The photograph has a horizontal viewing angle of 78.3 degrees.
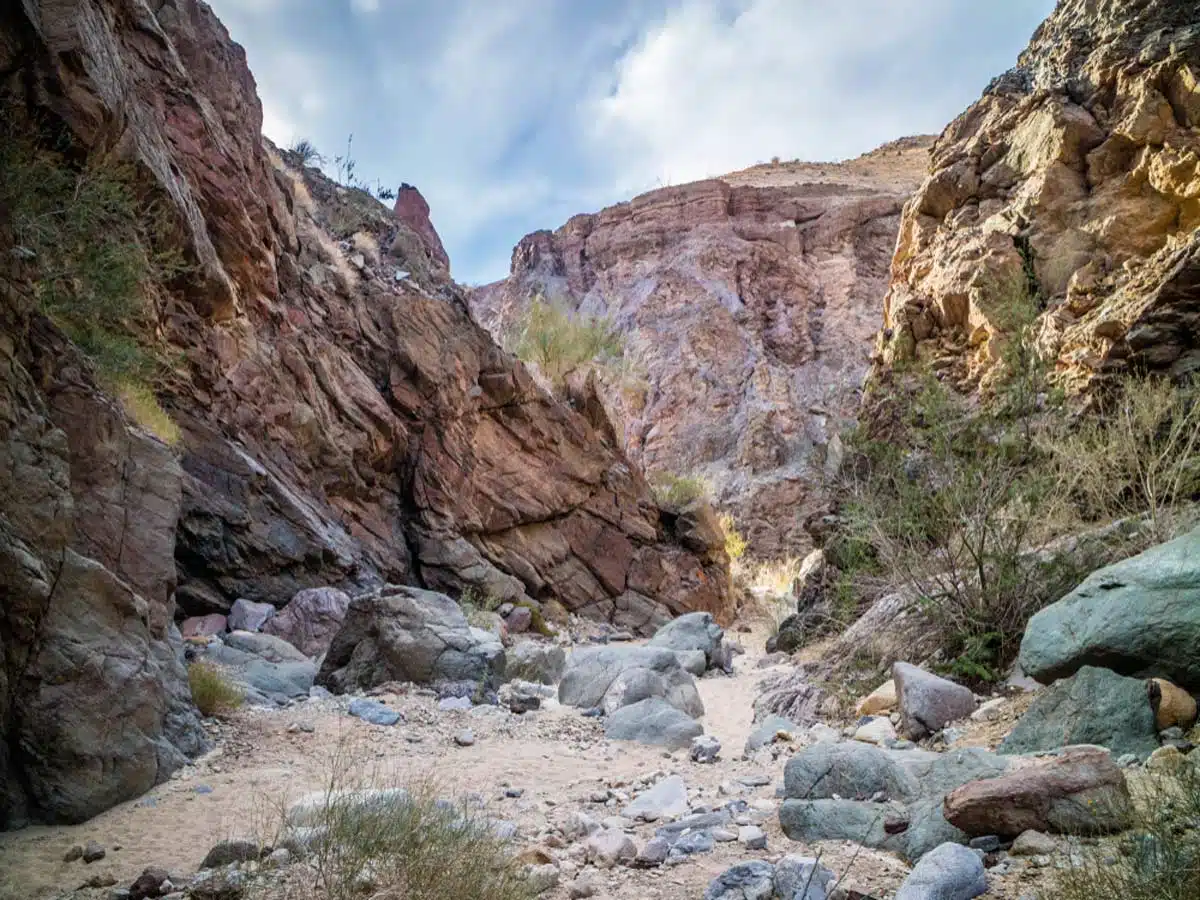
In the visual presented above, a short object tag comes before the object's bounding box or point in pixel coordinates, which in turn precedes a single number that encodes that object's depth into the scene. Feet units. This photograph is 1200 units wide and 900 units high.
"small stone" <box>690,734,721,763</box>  18.79
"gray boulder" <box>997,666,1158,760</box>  12.28
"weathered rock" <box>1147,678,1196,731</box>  12.10
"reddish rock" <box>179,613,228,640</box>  30.30
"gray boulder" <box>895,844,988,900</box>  8.33
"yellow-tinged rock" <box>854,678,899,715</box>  19.90
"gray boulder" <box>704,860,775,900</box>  8.85
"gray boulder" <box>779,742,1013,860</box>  10.63
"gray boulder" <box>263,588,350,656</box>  32.58
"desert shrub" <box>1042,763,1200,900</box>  6.24
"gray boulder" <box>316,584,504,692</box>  26.03
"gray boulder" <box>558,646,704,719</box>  25.45
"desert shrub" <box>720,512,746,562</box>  76.33
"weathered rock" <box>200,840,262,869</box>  9.70
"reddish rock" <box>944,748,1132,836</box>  9.05
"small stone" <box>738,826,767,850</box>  11.30
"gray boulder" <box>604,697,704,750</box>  20.98
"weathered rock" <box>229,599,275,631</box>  32.01
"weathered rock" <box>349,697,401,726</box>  21.67
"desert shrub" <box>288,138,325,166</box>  75.51
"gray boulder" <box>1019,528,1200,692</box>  12.97
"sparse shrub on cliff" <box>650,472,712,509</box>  69.56
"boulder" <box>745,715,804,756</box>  19.56
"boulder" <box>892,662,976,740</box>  17.60
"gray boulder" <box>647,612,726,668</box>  40.04
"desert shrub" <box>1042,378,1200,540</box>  20.65
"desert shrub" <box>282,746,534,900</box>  8.02
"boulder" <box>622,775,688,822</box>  13.38
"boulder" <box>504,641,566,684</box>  30.45
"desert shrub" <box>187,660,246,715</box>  19.74
